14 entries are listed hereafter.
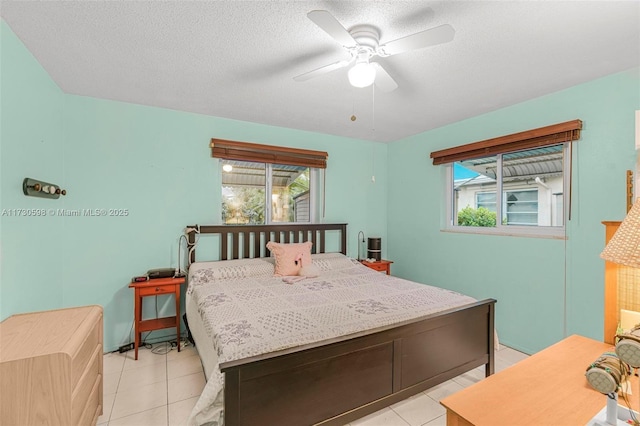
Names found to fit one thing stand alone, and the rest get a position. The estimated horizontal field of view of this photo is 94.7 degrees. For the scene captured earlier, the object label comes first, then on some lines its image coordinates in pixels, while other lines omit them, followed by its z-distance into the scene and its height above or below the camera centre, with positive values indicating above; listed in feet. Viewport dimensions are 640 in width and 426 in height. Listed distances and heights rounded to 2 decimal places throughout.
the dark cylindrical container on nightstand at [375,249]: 13.60 -1.68
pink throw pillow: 10.36 -1.64
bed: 4.70 -2.56
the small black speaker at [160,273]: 9.46 -2.02
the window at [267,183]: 11.63 +1.24
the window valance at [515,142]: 8.32 +2.34
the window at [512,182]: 9.00 +1.15
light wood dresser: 4.14 -2.41
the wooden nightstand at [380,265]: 13.06 -2.33
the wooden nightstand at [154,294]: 8.91 -2.69
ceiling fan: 4.65 +2.99
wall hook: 6.49 +0.49
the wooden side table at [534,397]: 3.24 -2.21
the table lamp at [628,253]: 2.90 -0.42
